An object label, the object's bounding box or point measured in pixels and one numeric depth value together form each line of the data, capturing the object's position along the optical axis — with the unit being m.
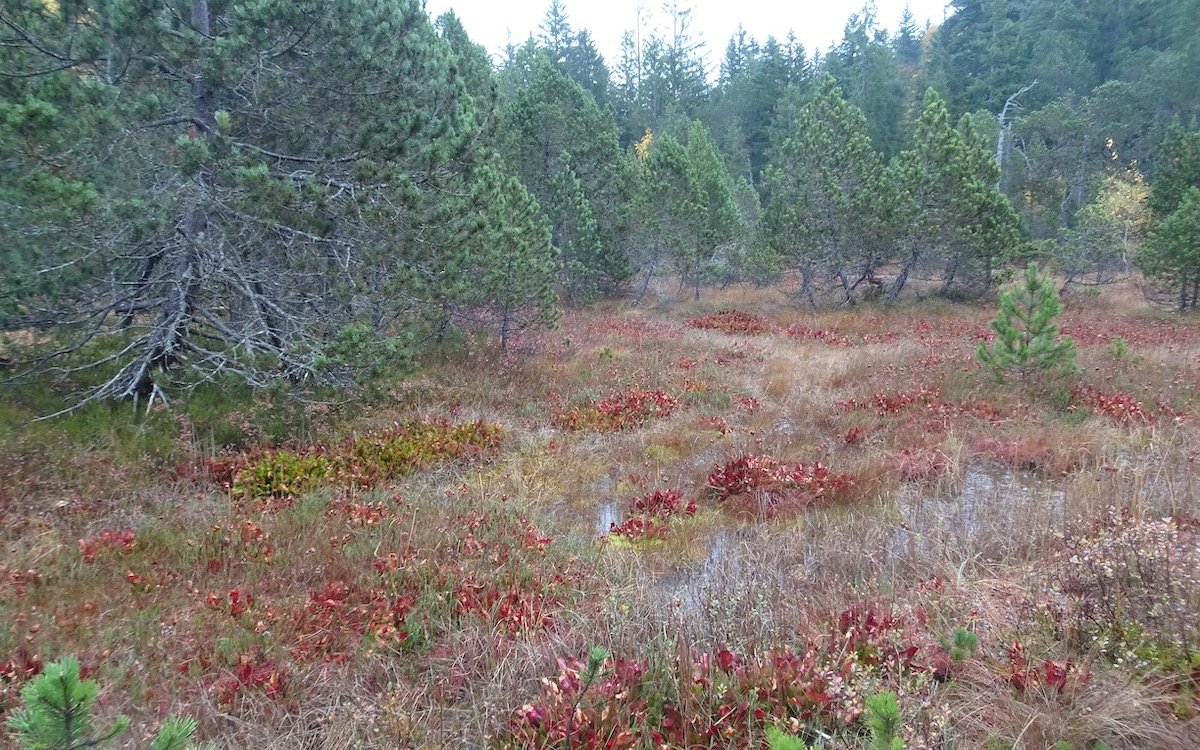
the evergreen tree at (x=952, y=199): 17.80
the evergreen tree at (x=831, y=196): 18.70
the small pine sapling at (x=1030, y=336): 8.38
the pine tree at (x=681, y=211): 20.56
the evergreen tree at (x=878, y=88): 34.81
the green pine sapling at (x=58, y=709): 1.40
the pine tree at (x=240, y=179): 6.20
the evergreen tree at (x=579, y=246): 19.23
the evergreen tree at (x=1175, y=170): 19.73
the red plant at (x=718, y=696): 2.63
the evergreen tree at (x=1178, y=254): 16.08
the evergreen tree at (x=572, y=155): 19.98
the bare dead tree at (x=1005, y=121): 29.44
